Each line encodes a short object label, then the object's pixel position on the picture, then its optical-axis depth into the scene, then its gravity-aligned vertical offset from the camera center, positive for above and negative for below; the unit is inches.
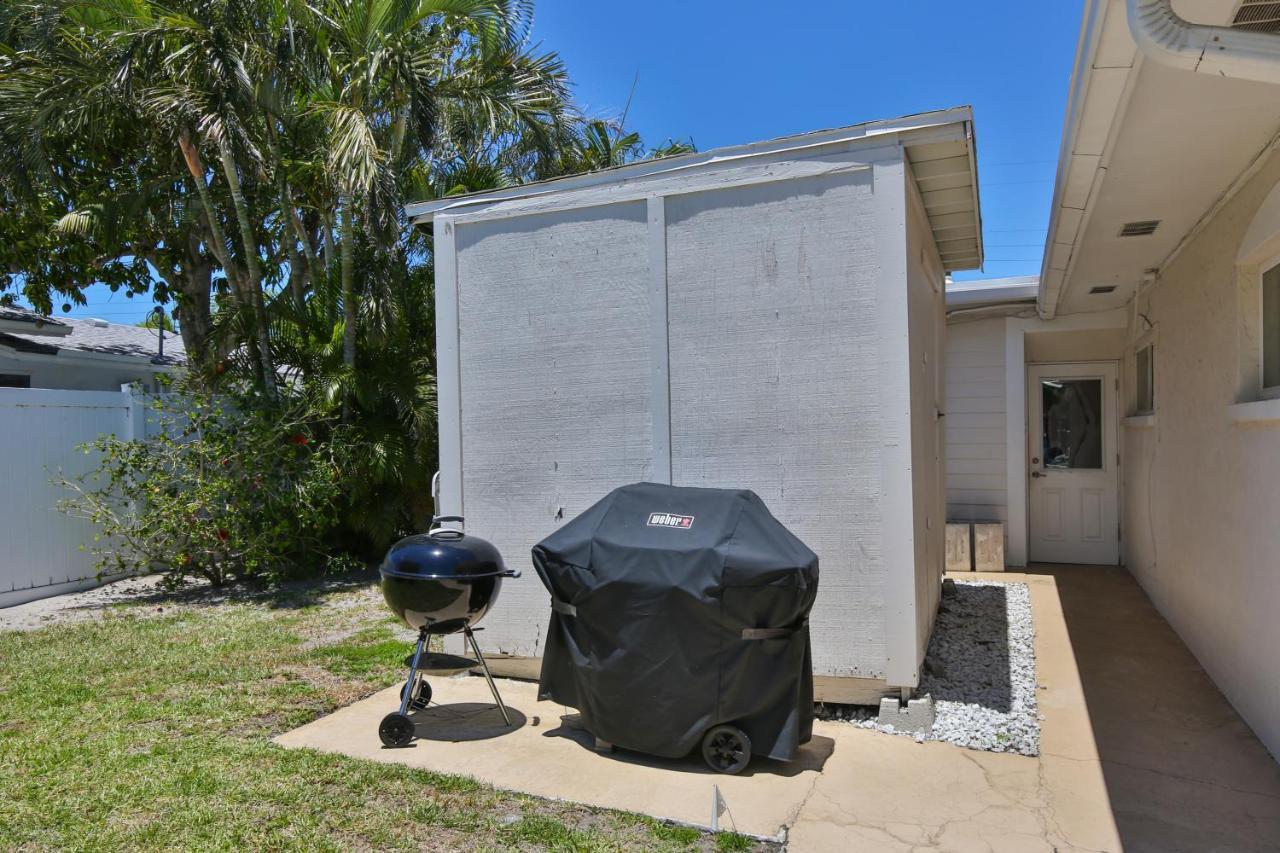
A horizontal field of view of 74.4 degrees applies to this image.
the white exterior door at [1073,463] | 375.6 -14.8
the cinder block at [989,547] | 350.3 -48.4
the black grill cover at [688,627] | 147.9 -34.6
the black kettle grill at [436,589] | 164.7 -30.3
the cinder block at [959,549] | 354.3 -49.4
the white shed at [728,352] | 174.1 +18.8
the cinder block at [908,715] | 171.0 -57.8
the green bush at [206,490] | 313.4 -19.2
